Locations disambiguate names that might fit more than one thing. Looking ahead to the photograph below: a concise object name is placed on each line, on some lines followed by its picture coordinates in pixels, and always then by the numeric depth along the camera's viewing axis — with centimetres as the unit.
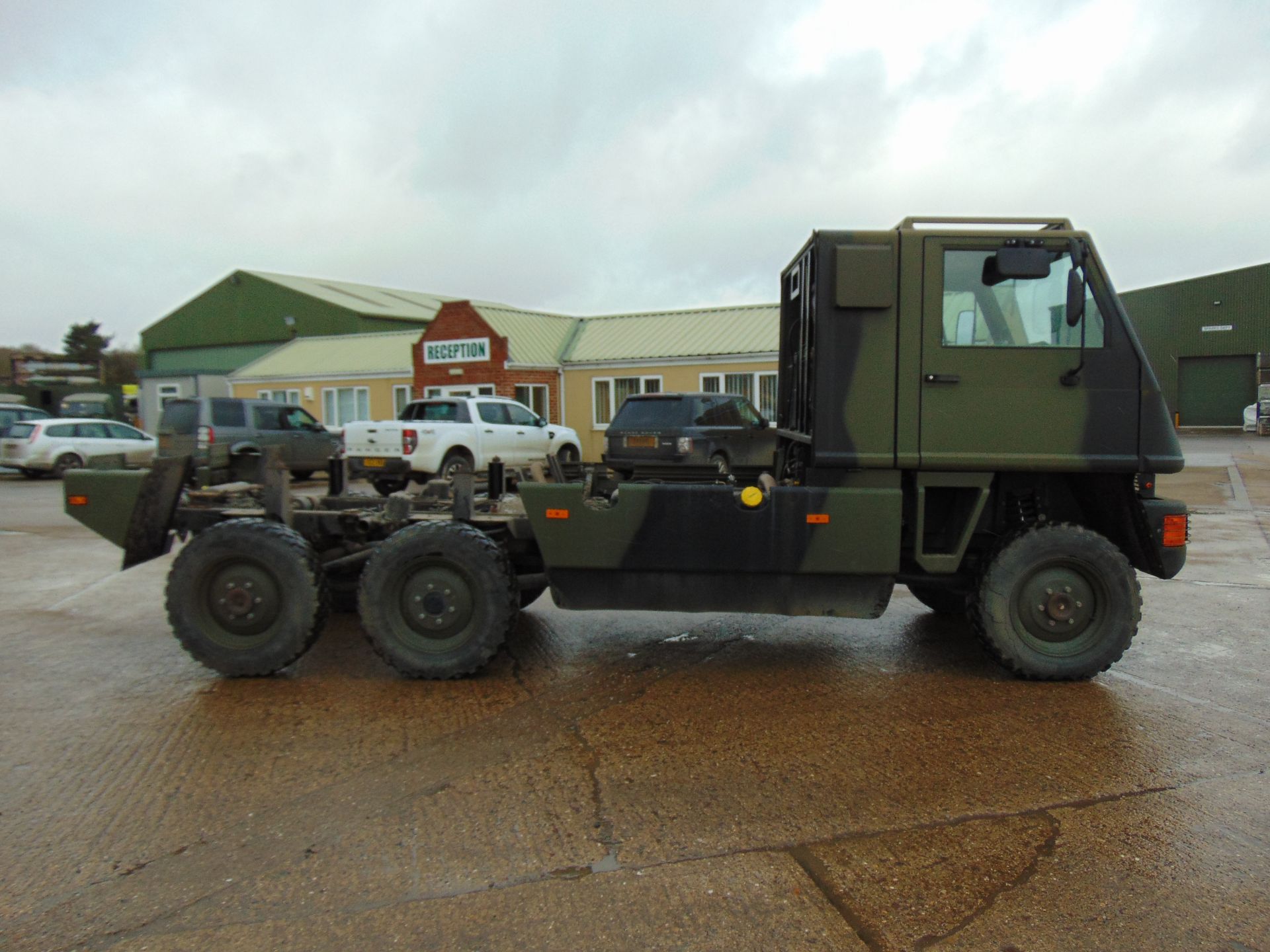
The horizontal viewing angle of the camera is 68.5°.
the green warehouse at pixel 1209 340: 4078
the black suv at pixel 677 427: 1420
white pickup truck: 1631
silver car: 2114
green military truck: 508
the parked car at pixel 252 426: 1888
